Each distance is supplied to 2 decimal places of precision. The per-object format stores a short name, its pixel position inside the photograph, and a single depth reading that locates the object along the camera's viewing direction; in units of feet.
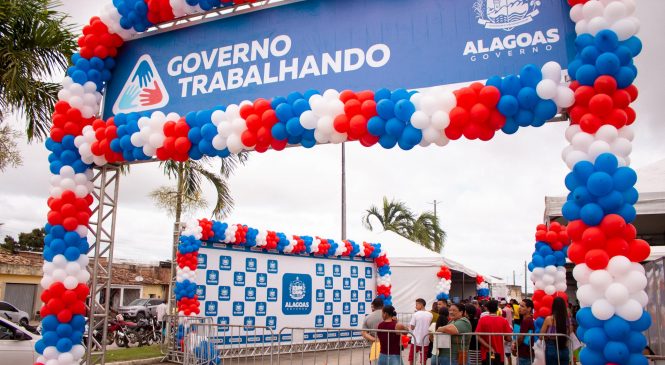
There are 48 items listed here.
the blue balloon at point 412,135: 18.62
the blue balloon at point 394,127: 18.72
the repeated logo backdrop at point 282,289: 40.34
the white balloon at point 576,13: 17.37
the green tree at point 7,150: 40.52
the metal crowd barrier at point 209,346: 29.58
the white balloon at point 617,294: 14.84
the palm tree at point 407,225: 102.12
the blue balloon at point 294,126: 20.17
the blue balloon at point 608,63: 16.12
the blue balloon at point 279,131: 20.57
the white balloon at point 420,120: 18.49
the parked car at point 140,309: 70.85
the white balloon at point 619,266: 15.02
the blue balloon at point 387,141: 19.04
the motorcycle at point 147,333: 49.37
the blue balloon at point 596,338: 15.14
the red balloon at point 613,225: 15.26
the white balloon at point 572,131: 16.71
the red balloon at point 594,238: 15.52
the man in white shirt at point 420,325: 24.57
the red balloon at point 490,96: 17.56
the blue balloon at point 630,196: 15.56
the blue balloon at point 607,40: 16.38
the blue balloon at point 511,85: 17.47
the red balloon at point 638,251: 15.20
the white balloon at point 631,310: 14.71
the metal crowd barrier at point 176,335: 36.75
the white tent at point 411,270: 60.08
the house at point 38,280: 83.92
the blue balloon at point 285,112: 20.43
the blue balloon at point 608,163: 15.55
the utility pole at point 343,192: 70.74
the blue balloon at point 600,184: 15.29
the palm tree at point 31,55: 29.68
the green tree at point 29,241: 128.67
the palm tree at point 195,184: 50.34
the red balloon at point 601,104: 16.01
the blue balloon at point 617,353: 14.74
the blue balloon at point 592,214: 15.47
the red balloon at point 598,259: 15.31
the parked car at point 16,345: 25.91
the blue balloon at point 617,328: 14.79
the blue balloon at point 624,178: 15.40
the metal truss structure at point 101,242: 25.67
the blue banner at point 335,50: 19.53
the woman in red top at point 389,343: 22.57
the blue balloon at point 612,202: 15.37
